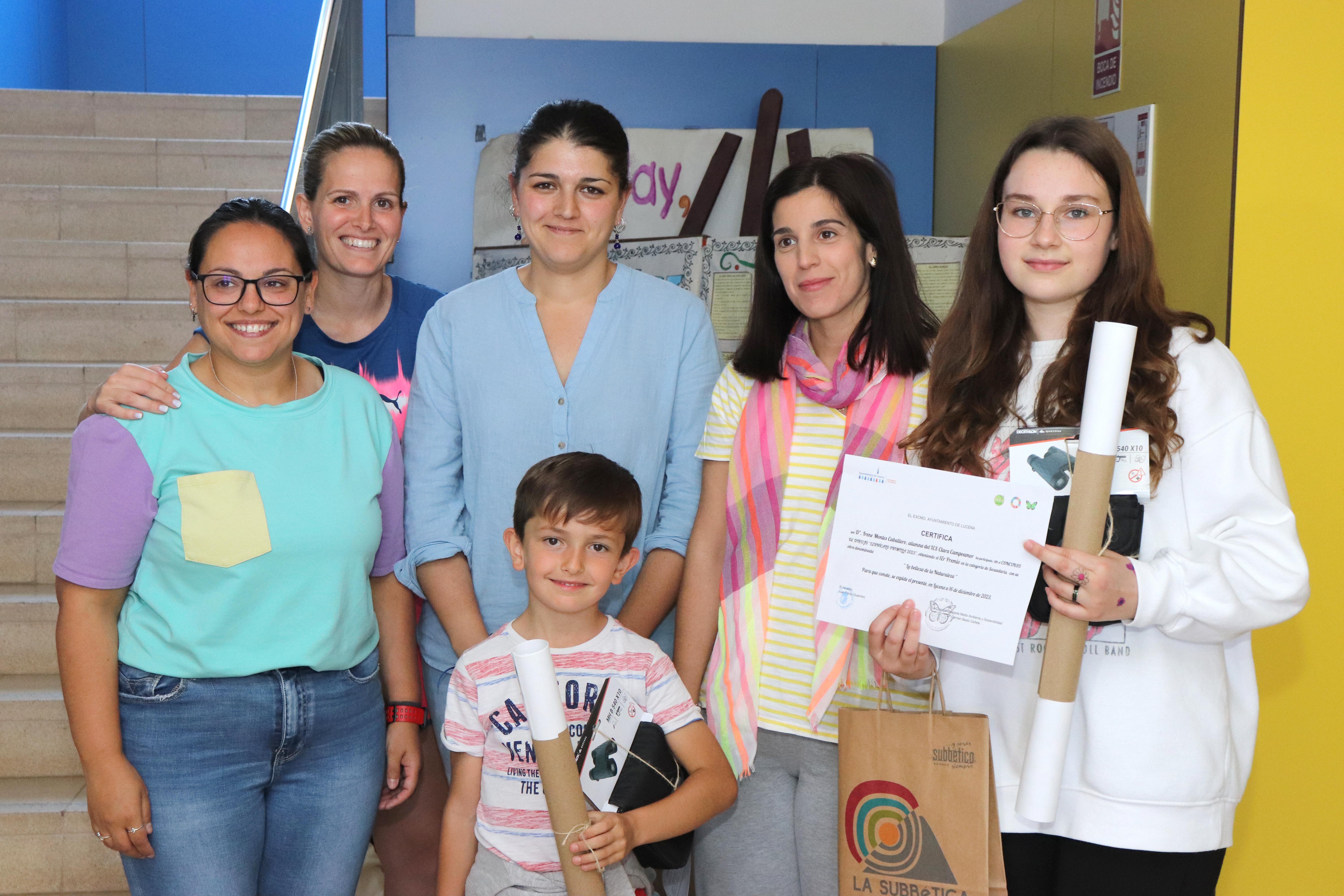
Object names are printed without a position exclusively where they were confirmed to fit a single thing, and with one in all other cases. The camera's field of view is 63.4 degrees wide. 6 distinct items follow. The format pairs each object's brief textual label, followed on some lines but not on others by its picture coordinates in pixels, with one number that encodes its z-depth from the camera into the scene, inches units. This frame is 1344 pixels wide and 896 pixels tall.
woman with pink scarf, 67.7
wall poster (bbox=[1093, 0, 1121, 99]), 123.1
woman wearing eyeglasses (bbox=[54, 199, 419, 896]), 62.7
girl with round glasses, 52.4
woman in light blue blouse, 76.0
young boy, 64.0
